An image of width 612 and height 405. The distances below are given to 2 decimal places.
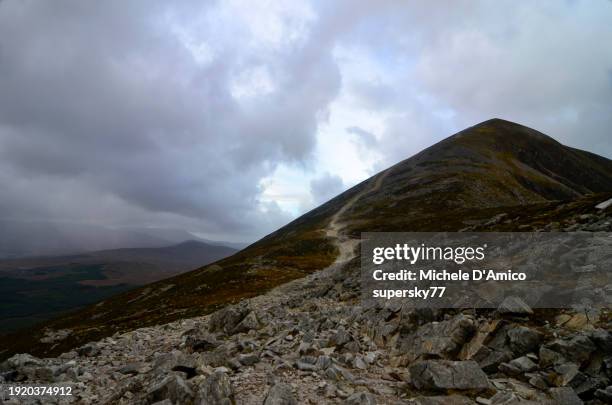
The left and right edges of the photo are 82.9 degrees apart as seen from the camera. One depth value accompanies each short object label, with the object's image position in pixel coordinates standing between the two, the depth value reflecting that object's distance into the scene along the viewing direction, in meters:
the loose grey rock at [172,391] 11.66
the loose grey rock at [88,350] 22.30
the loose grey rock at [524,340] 12.88
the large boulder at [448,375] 11.20
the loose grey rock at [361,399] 10.72
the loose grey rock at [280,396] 10.98
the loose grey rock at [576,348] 11.66
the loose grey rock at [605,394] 9.94
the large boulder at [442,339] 14.16
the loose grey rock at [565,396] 9.95
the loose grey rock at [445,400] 10.48
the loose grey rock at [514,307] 15.09
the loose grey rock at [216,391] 11.28
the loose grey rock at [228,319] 24.27
